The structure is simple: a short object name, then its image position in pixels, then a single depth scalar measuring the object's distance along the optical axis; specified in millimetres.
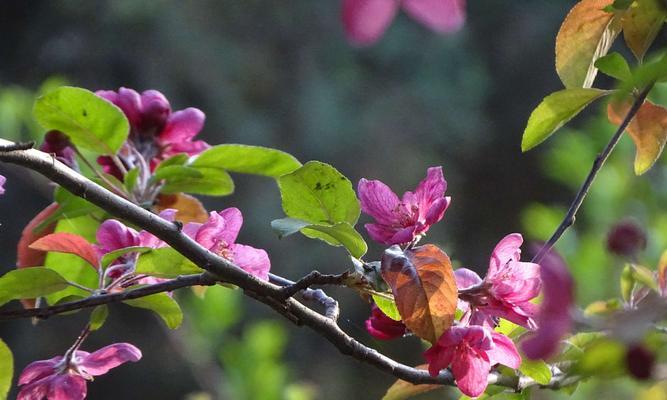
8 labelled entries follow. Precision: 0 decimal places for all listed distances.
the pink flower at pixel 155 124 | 1890
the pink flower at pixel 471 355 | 1709
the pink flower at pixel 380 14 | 1608
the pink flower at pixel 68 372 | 1755
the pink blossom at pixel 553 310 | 1534
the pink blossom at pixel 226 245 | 1764
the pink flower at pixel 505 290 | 1728
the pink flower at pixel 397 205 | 1743
